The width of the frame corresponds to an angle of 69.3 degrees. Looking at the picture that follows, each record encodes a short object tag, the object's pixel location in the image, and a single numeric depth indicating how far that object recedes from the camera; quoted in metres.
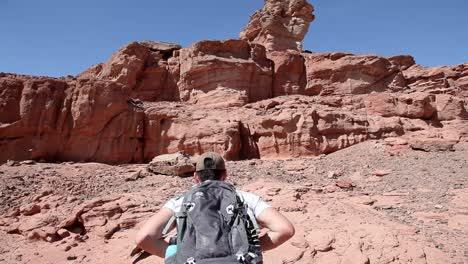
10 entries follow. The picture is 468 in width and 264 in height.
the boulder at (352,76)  23.89
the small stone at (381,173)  12.79
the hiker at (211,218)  2.05
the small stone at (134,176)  12.83
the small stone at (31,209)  9.84
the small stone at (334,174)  13.18
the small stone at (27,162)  14.21
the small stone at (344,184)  11.17
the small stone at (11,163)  13.81
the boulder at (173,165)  13.13
